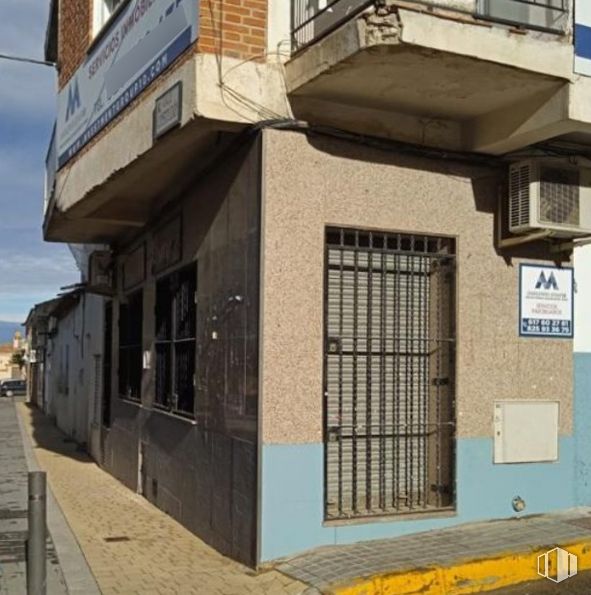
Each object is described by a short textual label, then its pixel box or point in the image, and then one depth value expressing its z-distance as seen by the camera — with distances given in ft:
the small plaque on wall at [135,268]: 36.73
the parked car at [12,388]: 171.22
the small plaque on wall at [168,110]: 22.09
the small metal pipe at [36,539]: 14.47
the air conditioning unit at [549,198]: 23.02
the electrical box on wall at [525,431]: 24.06
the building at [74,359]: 52.34
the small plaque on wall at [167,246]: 29.68
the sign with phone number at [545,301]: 24.73
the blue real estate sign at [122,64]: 23.31
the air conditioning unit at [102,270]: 42.91
